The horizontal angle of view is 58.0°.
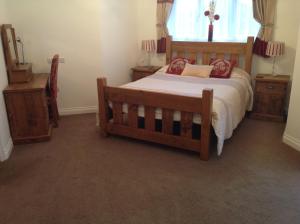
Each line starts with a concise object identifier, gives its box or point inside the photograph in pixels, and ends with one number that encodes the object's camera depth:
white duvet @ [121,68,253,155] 2.92
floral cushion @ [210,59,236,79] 4.10
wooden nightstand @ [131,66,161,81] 4.89
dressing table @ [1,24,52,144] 3.30
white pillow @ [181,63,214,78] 4.16
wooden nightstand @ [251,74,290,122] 3.99
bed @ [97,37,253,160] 2.88
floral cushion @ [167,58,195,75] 4.41
